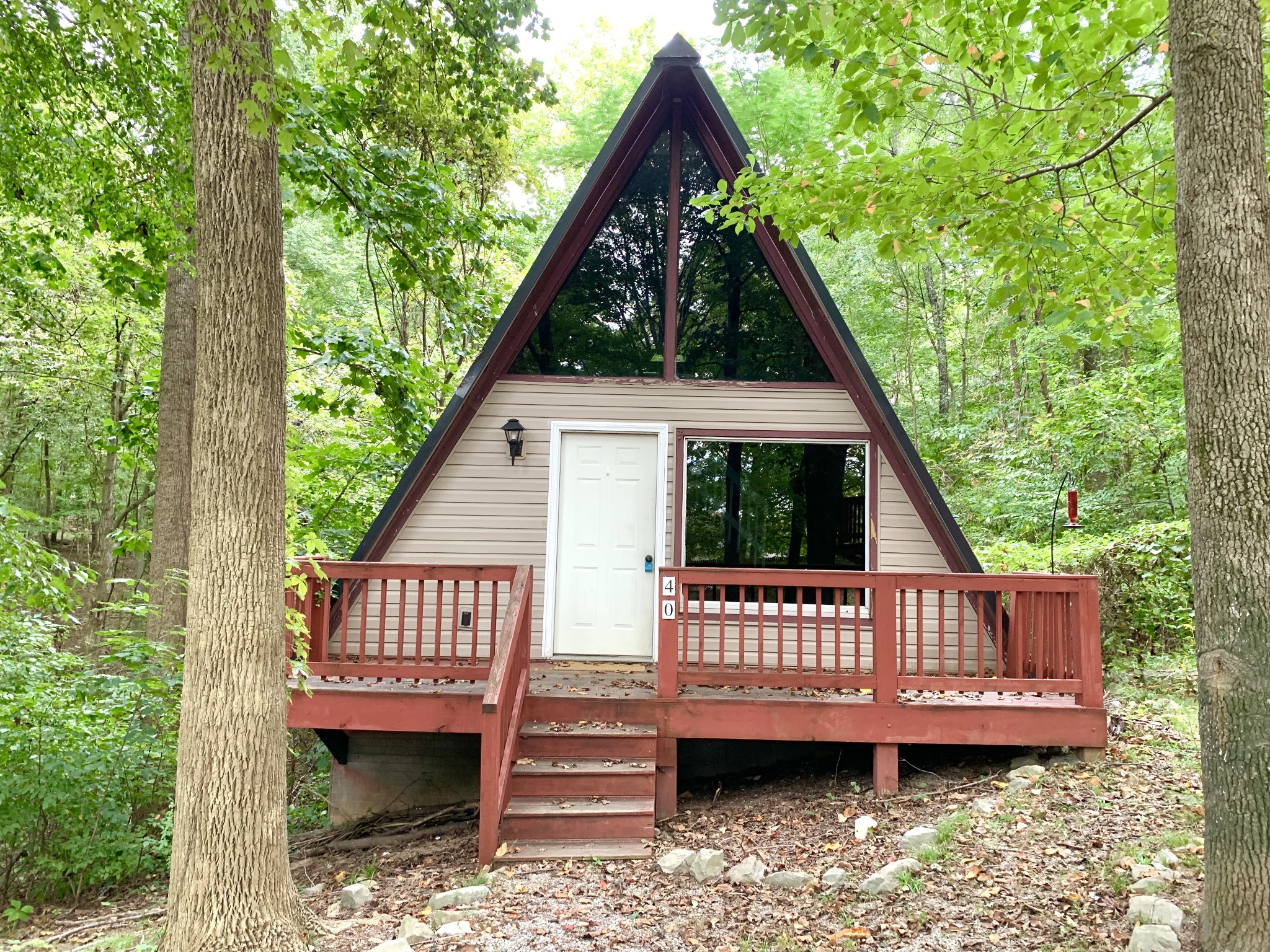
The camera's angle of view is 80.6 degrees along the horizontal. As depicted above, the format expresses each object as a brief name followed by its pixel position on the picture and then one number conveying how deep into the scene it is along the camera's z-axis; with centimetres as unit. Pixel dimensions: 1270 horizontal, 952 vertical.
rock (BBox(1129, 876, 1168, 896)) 331
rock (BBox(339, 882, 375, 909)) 418
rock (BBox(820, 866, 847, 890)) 388
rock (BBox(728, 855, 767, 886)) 407
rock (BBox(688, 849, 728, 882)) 417
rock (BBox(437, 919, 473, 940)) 358
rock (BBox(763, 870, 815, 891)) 394
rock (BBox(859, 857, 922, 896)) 372
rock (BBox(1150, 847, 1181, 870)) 349
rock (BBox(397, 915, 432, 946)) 358
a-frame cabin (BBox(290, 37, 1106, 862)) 640
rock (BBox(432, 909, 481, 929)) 373
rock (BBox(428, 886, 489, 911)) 393
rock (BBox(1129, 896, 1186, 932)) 298
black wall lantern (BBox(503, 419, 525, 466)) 673
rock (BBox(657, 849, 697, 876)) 426
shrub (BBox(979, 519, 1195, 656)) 686
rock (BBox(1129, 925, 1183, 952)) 279
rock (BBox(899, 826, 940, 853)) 422
